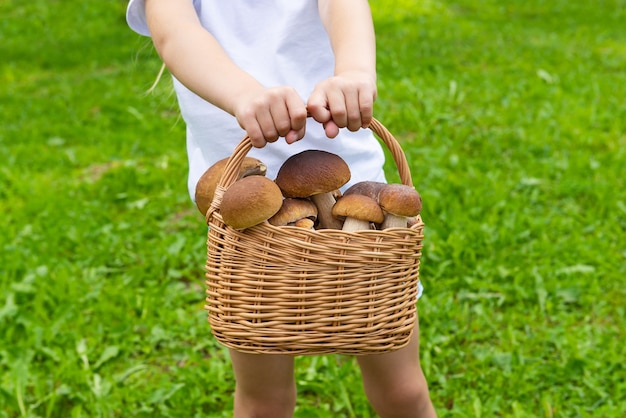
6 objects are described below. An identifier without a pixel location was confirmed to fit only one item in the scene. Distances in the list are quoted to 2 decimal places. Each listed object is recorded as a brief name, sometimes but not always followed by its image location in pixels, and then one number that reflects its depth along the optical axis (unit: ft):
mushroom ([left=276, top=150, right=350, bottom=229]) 5.38
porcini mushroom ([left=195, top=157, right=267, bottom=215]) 5.81
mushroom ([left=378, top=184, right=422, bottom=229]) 5.29
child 5.78
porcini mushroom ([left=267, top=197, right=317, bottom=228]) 5.34
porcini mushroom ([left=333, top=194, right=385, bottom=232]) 5.29
